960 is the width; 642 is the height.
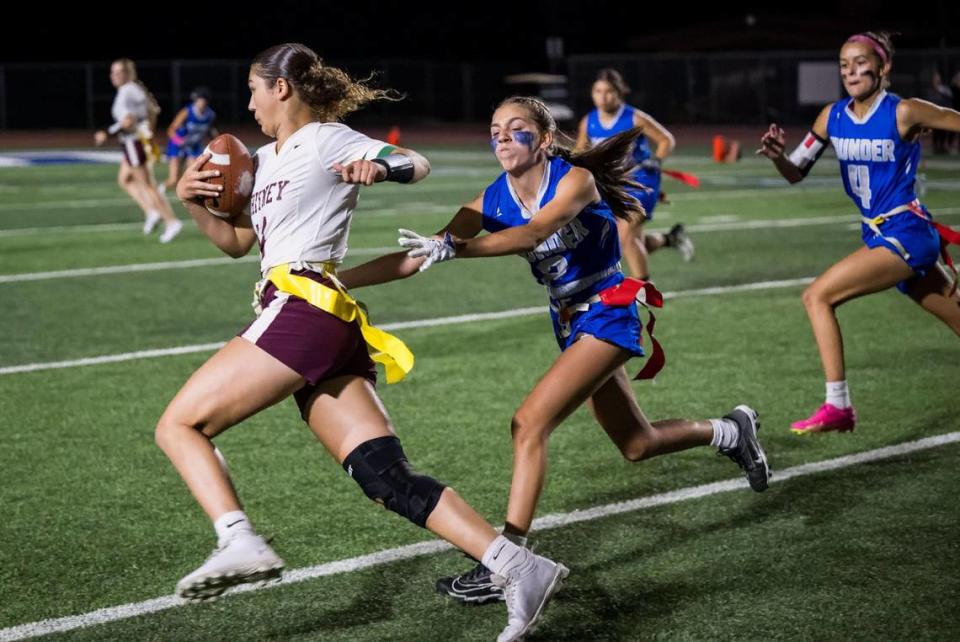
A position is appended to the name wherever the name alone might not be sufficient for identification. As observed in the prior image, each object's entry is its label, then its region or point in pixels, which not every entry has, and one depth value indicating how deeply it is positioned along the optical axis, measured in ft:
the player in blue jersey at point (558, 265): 14.98
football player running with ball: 13.26
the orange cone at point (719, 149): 69.36
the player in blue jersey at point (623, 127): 38.42
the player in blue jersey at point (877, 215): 22.26
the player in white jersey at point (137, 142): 53.47
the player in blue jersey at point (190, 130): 73.31
